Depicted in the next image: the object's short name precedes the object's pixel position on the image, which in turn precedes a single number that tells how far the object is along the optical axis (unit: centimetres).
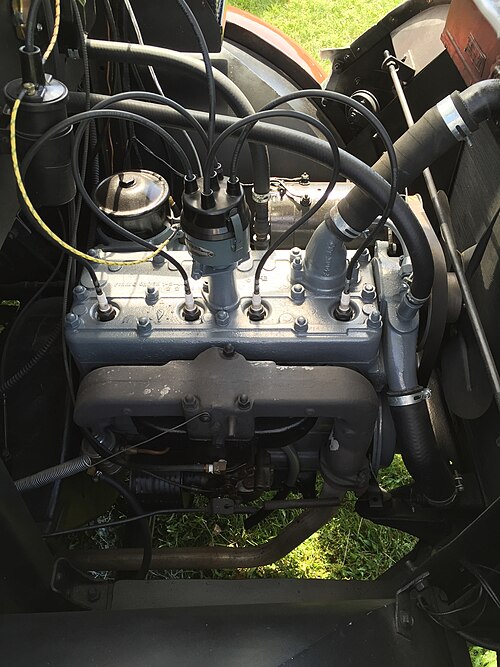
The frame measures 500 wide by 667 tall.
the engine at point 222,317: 95
